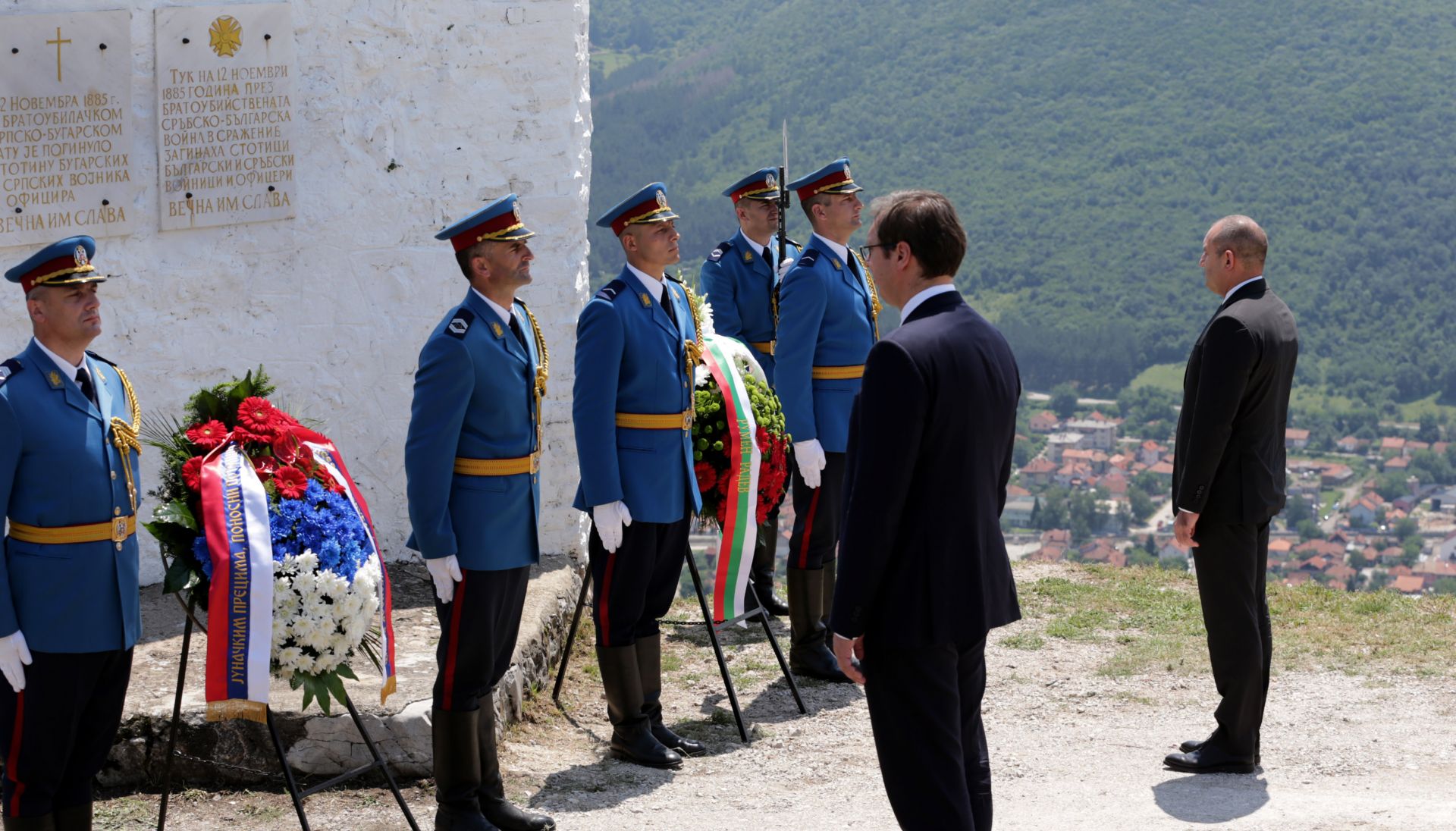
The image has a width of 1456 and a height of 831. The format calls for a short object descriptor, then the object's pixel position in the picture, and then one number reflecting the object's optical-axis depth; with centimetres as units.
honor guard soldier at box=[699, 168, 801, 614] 741
